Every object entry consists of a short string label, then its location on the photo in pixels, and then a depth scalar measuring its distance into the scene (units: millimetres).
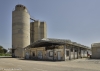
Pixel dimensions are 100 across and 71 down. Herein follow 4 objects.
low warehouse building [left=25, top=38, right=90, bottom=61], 17629
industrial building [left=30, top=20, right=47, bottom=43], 42484
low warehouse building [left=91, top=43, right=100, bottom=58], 21667
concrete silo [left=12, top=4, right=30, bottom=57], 31532
